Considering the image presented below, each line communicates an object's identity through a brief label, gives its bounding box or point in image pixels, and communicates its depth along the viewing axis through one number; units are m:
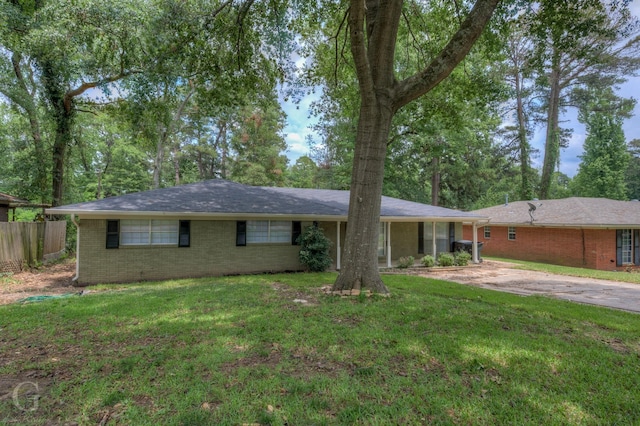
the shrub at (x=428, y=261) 14.14
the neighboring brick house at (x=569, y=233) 16.25
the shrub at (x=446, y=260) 14.39
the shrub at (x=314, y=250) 11.74
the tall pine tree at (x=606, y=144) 26.33
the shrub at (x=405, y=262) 13.90
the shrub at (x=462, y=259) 14.89
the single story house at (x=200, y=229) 9.67
